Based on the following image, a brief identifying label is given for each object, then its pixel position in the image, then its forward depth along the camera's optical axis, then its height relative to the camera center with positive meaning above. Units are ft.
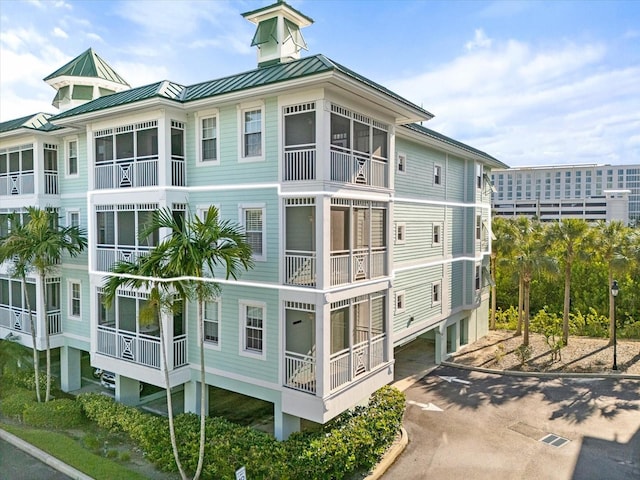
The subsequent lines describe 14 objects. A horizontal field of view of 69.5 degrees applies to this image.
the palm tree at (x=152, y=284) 31.99 -4.52
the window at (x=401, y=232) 52.54 -1.27
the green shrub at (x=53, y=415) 44.39 -18.77
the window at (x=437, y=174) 60.29 +6.15
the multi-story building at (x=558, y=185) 370.73 +29.70
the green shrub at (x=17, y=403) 46.24 -18.52
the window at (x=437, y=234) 60.80 -1.73
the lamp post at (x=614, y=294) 60.79 -9.90
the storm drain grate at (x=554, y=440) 41.17 -19.97
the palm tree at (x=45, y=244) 45.96 -2.19
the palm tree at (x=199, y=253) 31.22 -2.18
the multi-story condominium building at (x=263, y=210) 35.71 +1.07
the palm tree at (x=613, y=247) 67.82 -4.03
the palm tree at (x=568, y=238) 69.64 -2.68
